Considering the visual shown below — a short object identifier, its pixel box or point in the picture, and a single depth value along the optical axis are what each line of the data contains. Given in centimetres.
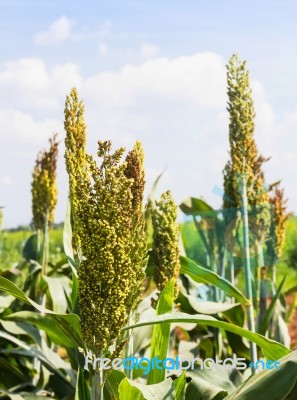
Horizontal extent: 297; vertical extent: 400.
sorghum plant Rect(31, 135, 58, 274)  343
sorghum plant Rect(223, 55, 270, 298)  284
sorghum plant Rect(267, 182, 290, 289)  365
